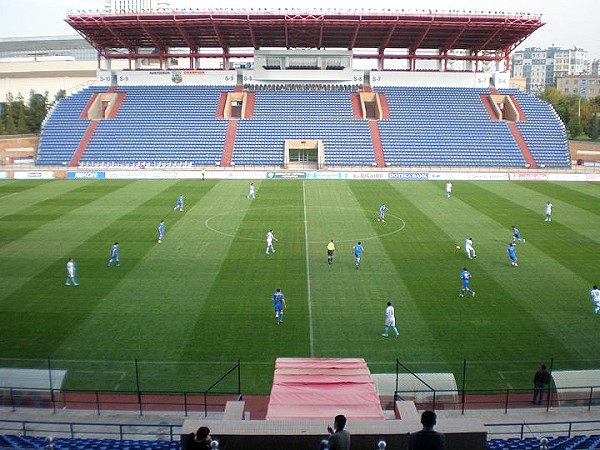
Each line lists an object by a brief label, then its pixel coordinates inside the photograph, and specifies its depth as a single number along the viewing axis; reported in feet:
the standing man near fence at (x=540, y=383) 46.73
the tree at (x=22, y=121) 261.85
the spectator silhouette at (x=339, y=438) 23.41
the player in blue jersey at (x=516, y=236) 95.50
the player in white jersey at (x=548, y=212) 113.91
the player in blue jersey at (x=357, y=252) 82.58
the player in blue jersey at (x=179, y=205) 123.85
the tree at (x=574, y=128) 285.02
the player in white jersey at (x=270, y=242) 90.27
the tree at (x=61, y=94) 333.91
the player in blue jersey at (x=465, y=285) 70.64
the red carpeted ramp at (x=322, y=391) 35.88
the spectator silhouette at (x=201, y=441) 23.68
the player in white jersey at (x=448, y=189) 141.08
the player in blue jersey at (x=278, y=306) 61.77
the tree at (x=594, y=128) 270.46
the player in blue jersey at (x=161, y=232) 95.96
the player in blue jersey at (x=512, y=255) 83.20
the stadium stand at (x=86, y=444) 34.52
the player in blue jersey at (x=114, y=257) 82.38
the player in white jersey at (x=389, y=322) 58.13
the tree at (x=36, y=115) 268.21
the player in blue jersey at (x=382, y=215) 114.16
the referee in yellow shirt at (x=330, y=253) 84.07
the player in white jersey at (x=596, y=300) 65.72
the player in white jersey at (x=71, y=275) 73.46
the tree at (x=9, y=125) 256.11
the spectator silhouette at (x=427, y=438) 22.21
